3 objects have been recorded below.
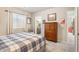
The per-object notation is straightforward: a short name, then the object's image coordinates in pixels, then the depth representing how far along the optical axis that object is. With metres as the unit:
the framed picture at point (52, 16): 2.47
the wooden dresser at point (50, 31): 2.51
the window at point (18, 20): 2.32
